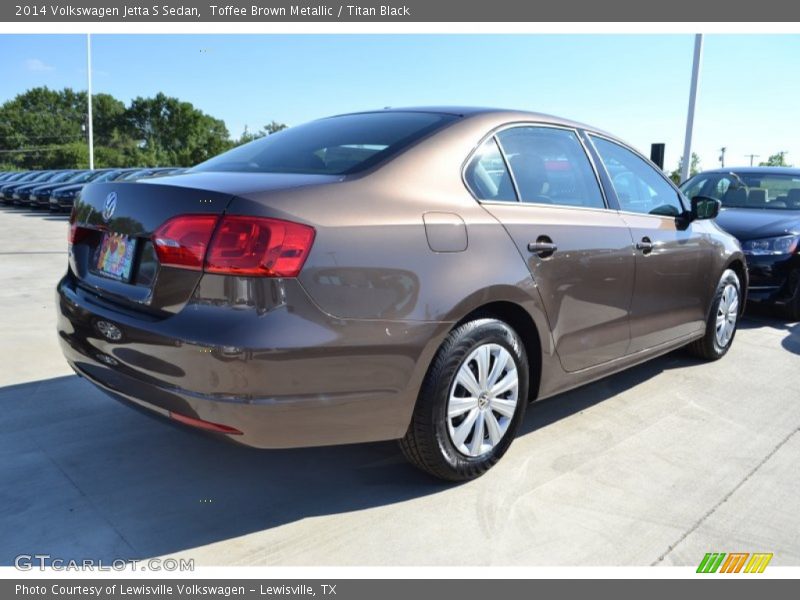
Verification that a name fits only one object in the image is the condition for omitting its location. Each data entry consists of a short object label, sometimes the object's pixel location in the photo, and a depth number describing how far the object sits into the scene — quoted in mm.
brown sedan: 2357
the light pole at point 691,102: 14289
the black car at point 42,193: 21625
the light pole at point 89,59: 34094
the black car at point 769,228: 6453
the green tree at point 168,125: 86312
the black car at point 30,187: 22861
